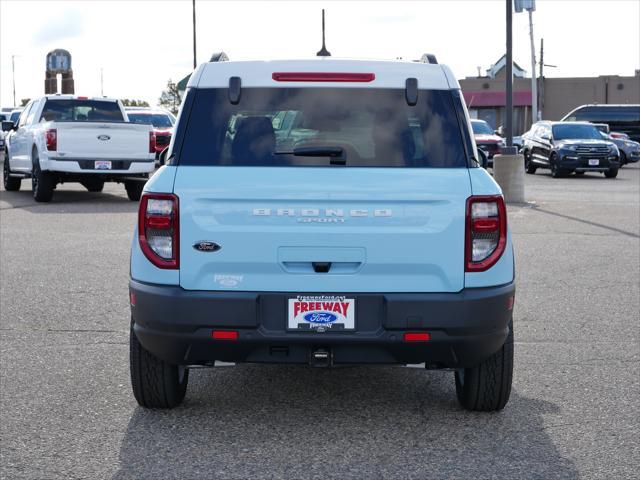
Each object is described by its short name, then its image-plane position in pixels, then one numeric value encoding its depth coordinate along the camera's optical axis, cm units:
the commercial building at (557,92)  8738
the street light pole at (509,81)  2214
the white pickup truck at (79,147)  2019
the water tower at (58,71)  6831
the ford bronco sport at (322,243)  526
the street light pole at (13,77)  14526
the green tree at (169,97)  12868
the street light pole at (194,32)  5176
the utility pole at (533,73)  6412
